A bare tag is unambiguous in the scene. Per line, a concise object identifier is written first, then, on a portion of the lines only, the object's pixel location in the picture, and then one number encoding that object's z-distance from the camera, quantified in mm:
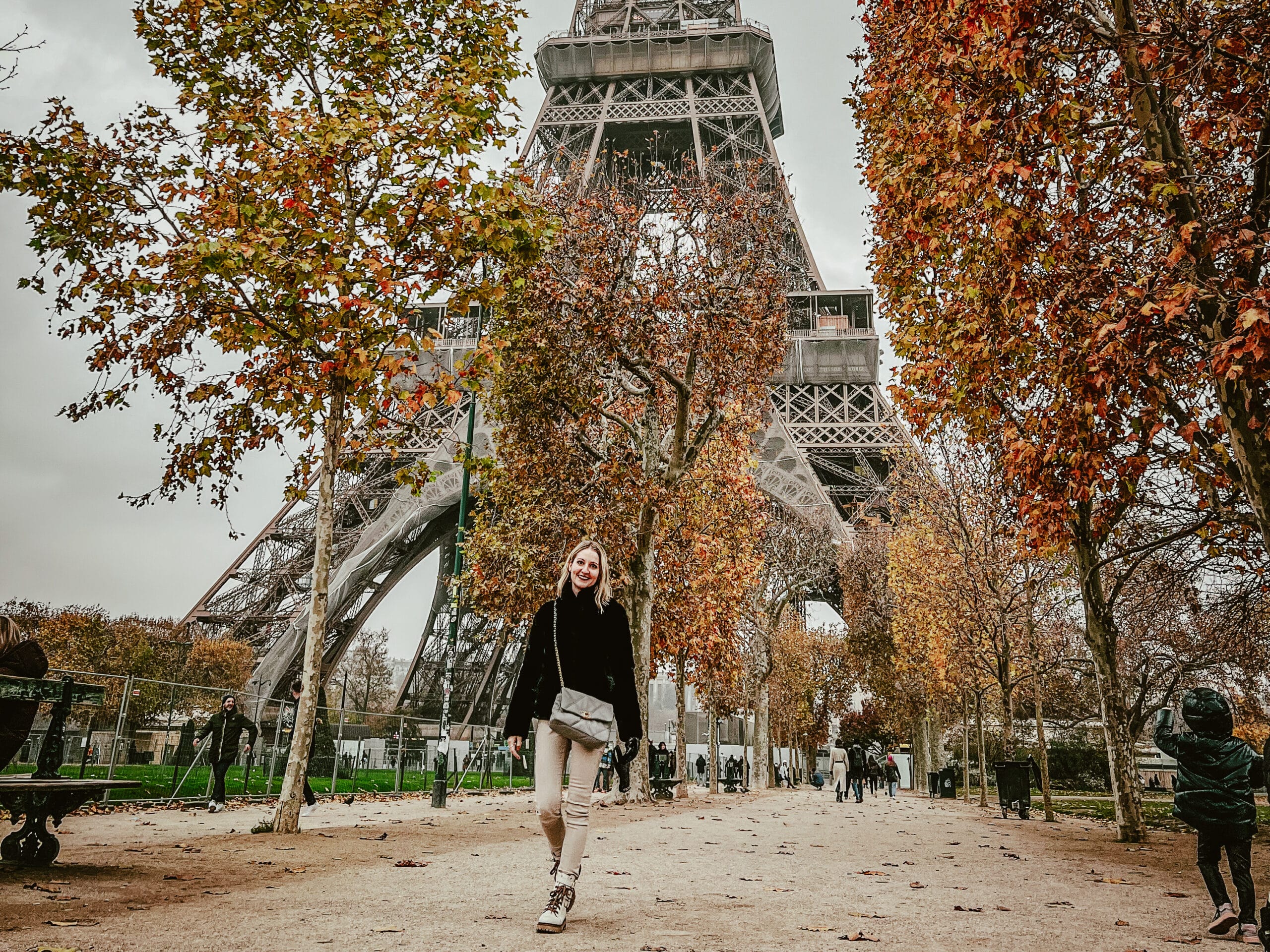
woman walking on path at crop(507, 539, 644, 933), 4633
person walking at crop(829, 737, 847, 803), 27594
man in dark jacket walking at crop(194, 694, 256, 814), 12375
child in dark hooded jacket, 4988
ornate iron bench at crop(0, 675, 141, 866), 5590
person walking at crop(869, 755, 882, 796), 33156
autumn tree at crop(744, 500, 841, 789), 31016
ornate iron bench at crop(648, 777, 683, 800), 20609
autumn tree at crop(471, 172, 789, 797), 15023
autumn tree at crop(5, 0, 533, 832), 8836
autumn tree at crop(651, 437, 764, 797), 20062
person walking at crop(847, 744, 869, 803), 27766
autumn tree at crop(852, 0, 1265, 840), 6719
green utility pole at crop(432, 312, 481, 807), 16031
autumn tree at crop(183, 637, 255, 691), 45875
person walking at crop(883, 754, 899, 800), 33756
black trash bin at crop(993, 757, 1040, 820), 17469
